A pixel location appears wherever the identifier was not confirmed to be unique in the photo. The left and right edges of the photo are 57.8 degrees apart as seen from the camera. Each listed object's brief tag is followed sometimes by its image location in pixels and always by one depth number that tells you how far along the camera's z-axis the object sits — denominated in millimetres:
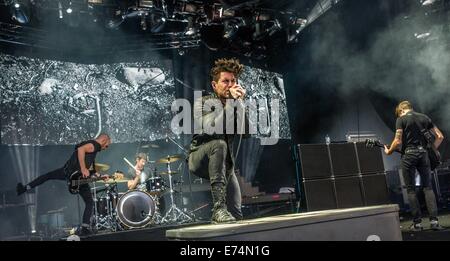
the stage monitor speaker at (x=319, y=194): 6363
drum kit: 8305
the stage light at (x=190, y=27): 9755
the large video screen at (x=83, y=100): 8898
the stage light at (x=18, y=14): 7997
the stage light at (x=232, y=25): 9859
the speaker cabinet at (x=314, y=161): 6453
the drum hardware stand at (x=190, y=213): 8742
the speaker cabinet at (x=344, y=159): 6667
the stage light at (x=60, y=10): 8562
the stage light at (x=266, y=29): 10188
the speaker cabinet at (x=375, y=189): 6766
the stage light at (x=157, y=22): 9406
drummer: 9148
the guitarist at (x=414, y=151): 6516
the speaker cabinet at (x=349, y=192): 6566
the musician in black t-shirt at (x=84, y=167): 7785
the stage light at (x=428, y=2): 9228
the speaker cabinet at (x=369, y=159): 6875
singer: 3396
